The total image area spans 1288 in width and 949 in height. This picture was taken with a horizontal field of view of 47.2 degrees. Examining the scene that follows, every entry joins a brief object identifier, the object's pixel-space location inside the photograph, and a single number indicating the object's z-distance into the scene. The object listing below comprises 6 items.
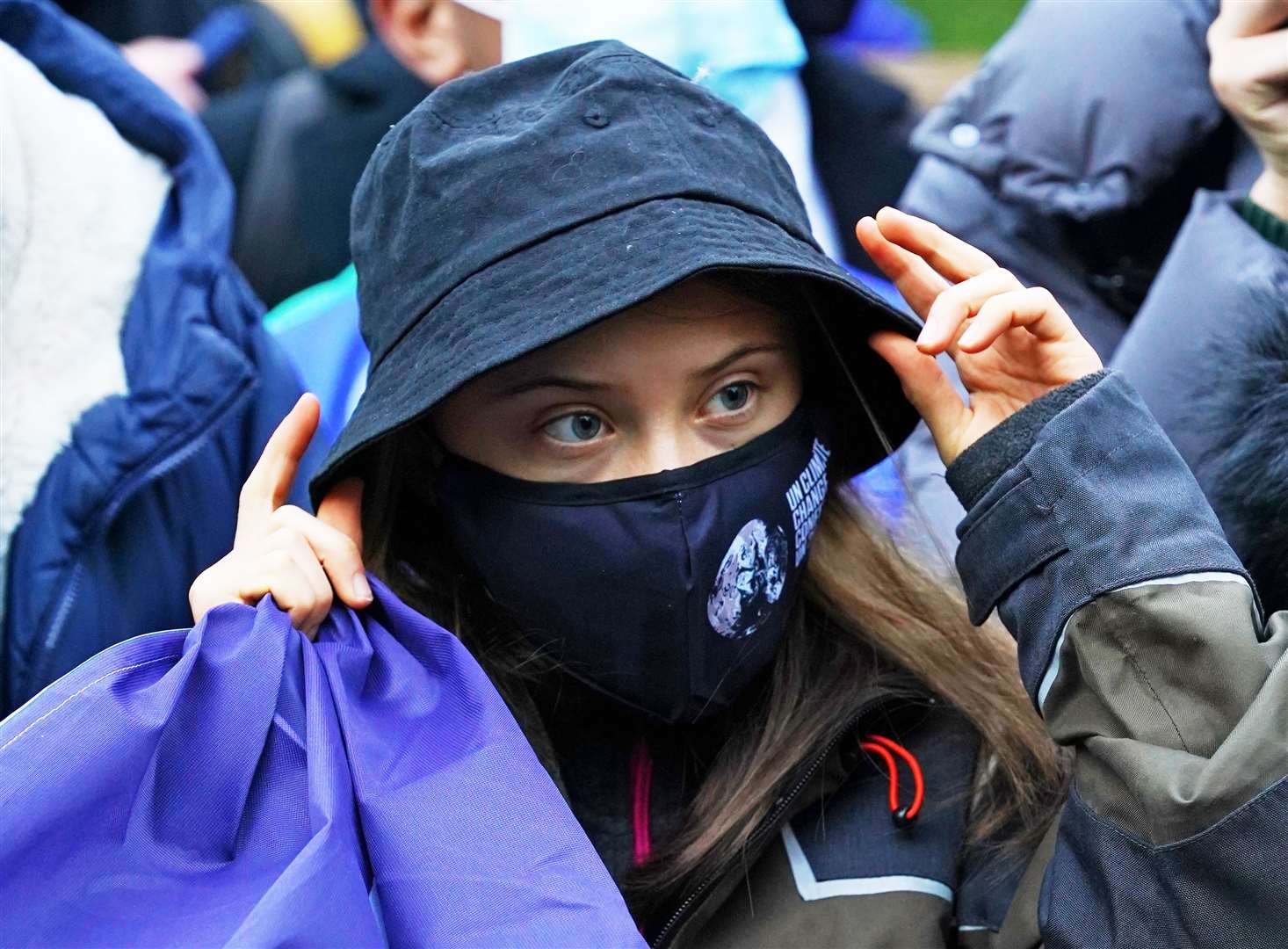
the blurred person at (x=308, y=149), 3.31
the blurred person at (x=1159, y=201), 1.87
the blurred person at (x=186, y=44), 3.83
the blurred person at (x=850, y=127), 3.07
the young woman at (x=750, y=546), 1.50
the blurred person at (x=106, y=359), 1.91
